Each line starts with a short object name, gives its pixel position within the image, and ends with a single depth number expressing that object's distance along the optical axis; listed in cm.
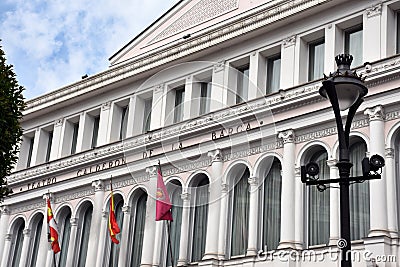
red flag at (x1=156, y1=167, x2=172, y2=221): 2739
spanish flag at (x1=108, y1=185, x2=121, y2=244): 2990
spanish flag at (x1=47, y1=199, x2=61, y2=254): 3188
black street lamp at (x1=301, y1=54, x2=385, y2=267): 1274
